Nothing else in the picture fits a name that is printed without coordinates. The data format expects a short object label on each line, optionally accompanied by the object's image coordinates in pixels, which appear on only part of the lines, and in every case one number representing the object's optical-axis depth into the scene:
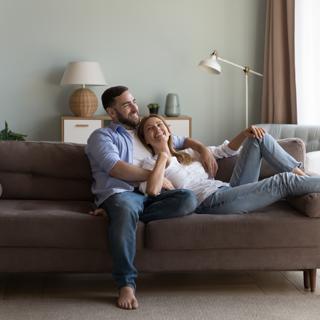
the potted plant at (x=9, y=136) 5.21
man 2.55
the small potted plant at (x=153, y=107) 5.63
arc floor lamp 5.30
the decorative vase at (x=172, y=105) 5.66
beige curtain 5.58
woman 2.74
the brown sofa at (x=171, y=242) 2.60
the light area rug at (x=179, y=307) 2.48
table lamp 5.41
